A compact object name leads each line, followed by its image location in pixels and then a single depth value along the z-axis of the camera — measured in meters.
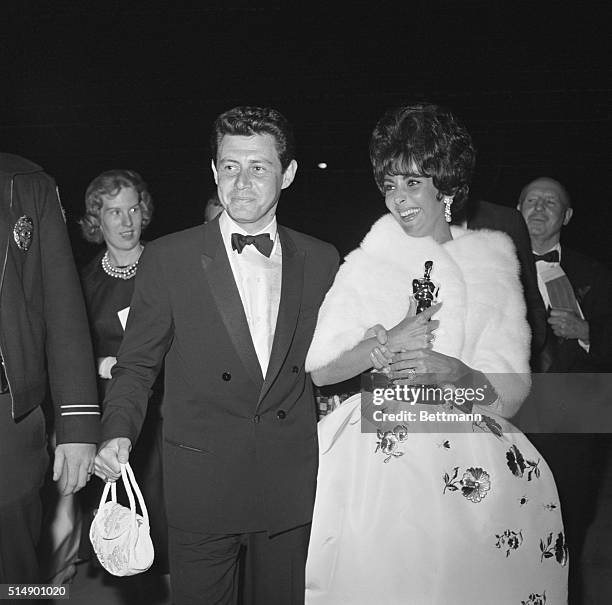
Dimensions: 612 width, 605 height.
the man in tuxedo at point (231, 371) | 2.19
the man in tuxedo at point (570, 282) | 2.98
